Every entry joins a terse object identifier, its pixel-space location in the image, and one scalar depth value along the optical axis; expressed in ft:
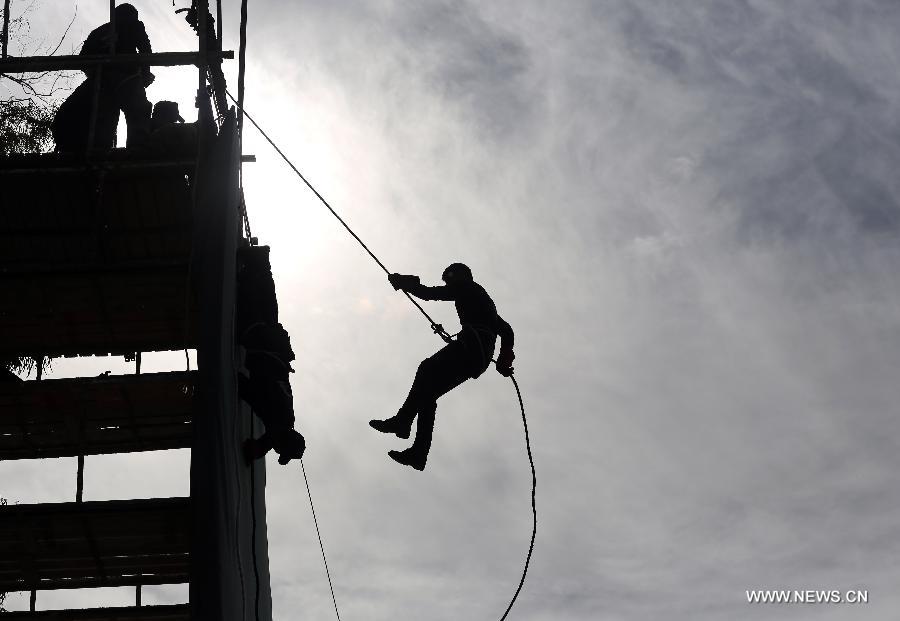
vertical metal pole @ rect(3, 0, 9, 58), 30.94
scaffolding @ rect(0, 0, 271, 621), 25.32
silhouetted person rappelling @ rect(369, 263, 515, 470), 31.96
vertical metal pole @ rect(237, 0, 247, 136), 34.12
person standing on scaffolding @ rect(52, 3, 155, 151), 32.07
